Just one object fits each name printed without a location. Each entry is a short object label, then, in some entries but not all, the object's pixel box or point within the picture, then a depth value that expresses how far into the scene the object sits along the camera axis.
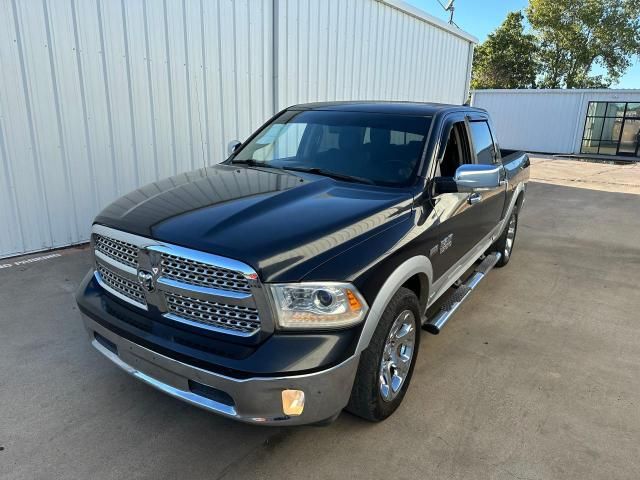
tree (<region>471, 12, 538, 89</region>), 40.62
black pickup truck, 2.11
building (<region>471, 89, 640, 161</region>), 24.34
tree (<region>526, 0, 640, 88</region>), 36.47
